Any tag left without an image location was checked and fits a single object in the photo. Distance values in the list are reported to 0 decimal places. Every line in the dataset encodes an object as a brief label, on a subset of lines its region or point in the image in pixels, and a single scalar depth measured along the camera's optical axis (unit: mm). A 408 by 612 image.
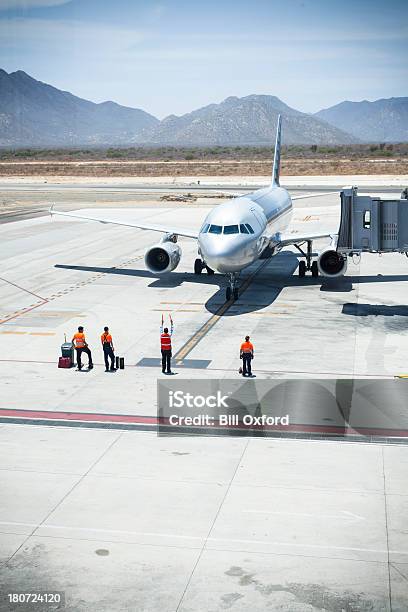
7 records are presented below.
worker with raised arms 26223
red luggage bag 27469
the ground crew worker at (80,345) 27109
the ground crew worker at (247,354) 25953
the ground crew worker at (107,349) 26562
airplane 36000
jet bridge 35594
